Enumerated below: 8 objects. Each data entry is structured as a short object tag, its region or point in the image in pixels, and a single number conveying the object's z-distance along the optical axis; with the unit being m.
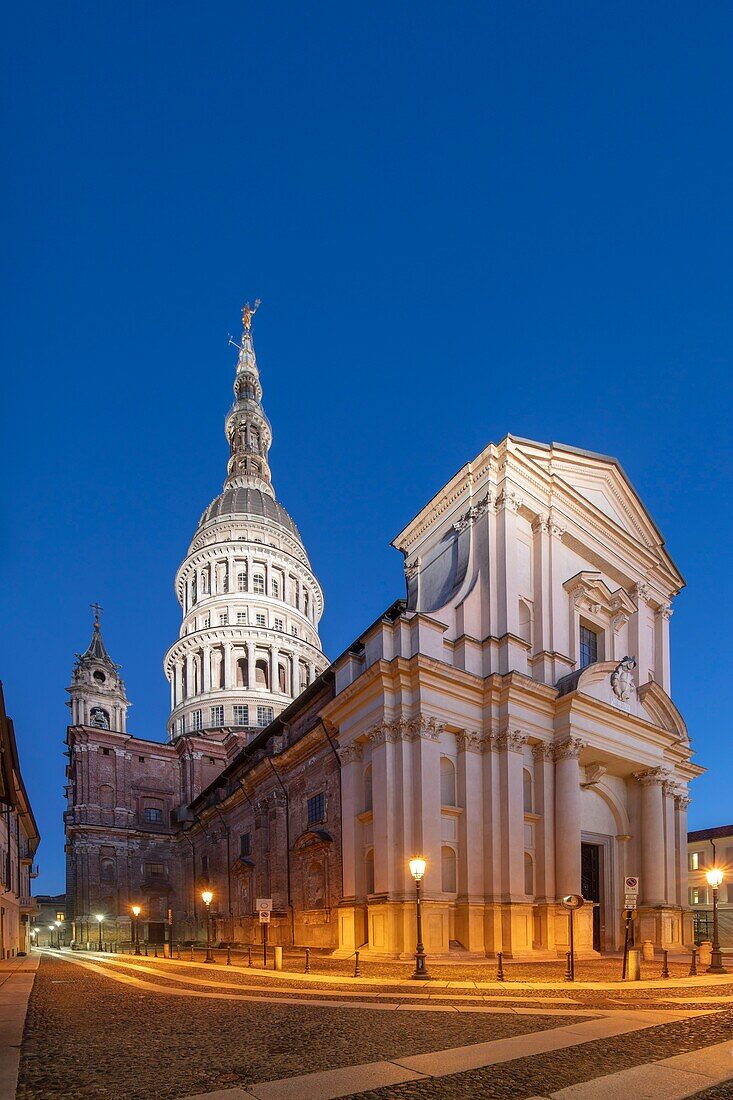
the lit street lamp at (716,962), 20.38
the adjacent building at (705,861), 55.66
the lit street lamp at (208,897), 30.11
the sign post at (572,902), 19.11
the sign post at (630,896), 18.09
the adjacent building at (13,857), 26.12
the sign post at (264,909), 22.81
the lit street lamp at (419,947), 19.14
